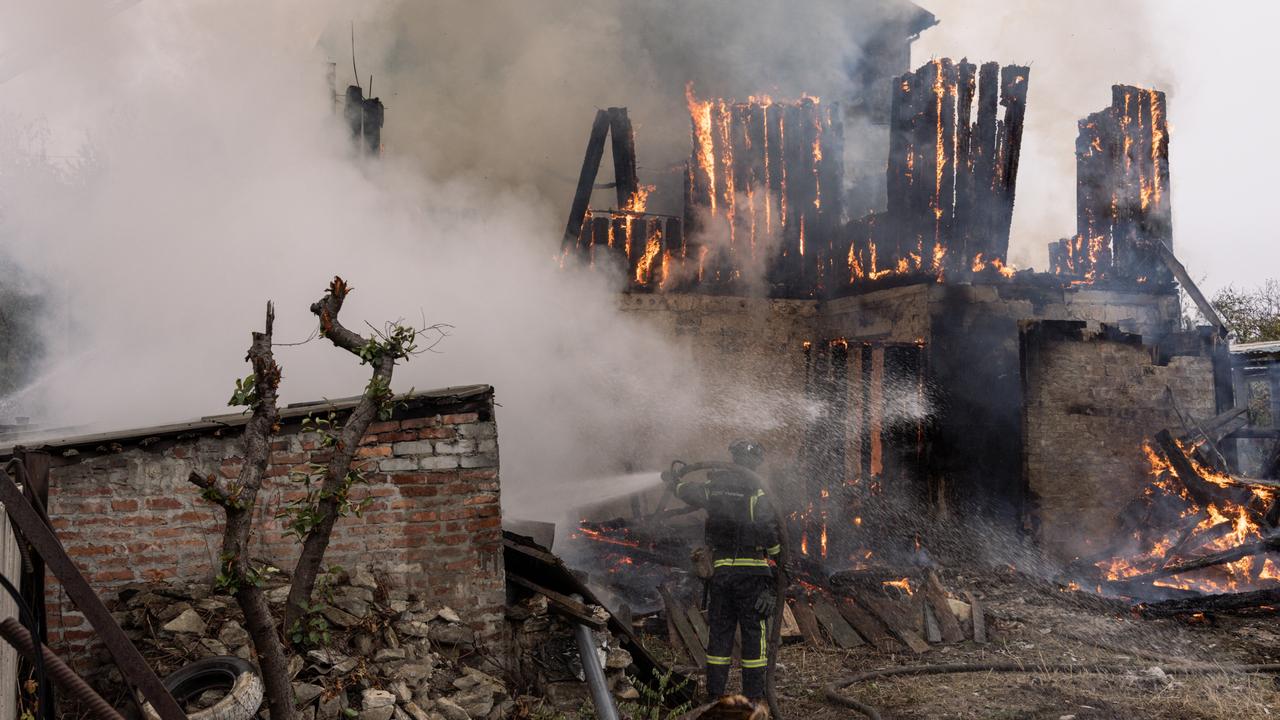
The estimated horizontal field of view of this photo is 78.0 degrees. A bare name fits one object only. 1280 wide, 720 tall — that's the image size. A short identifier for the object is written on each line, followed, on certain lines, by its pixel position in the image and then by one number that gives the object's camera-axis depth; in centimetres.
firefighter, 625
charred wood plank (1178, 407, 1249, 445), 1094
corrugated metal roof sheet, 476
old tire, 389
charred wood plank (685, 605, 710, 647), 795
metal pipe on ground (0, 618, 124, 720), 226
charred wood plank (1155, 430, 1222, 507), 1034
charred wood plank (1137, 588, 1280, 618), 840
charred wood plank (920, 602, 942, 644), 803
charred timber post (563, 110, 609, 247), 1461
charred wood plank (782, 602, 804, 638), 804
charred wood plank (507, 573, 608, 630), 554
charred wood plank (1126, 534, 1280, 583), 885
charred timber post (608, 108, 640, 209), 1525
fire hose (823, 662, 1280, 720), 665
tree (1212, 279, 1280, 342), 3147
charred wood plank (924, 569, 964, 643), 809
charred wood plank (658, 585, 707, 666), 764
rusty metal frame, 260
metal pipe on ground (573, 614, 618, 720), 523
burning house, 1092
